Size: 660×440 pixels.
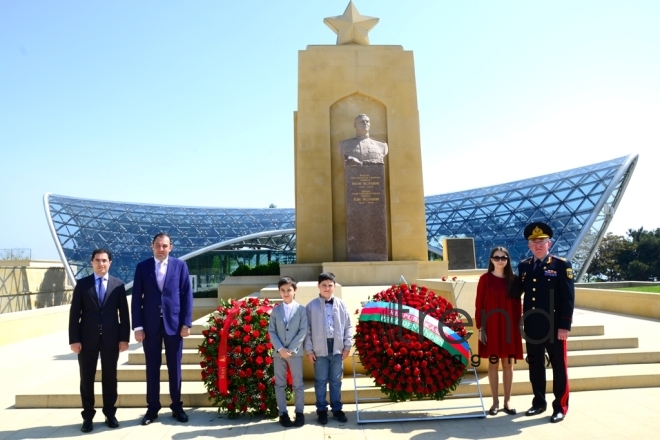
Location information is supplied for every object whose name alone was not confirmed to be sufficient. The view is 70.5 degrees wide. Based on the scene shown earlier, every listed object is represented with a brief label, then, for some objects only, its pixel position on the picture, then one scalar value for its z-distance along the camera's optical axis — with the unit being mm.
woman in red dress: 4773
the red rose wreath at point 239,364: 4719
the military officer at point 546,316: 4652
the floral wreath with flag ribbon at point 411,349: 4609
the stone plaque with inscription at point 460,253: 15344
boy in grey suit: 4590
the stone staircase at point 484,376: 5352
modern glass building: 34344
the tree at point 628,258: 37000
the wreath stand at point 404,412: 4652
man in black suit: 4695
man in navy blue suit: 4762
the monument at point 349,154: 10938
